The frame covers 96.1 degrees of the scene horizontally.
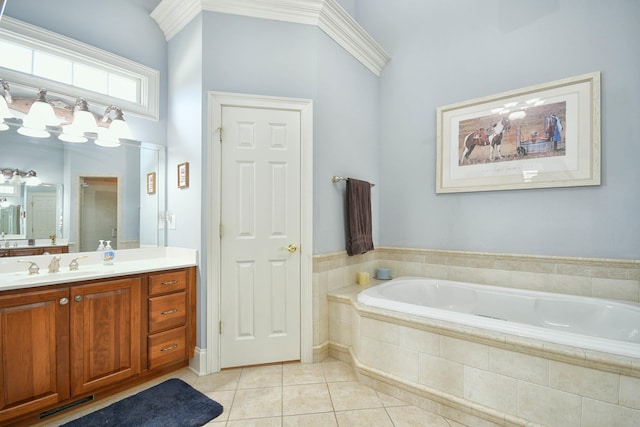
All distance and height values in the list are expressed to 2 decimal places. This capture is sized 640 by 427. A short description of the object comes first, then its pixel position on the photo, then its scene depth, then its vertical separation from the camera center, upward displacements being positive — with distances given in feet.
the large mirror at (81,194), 6.37 +0.47
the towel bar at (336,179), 8.41 +0.99
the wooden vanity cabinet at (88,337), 5.05 -2.56
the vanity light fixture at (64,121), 6.32 +2.20
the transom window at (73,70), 6.44 +3.65
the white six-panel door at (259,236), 7.47 -0.62
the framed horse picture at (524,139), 7.13 +2.05
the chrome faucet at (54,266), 6.38 -1.19
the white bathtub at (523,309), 4.92 -2.24
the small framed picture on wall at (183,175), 7.70 +1.03
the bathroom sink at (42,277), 5.22 -1.28
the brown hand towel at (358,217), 8.68 -0.14
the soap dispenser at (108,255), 7.36 -1.10
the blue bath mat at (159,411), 5.44 -3.98
